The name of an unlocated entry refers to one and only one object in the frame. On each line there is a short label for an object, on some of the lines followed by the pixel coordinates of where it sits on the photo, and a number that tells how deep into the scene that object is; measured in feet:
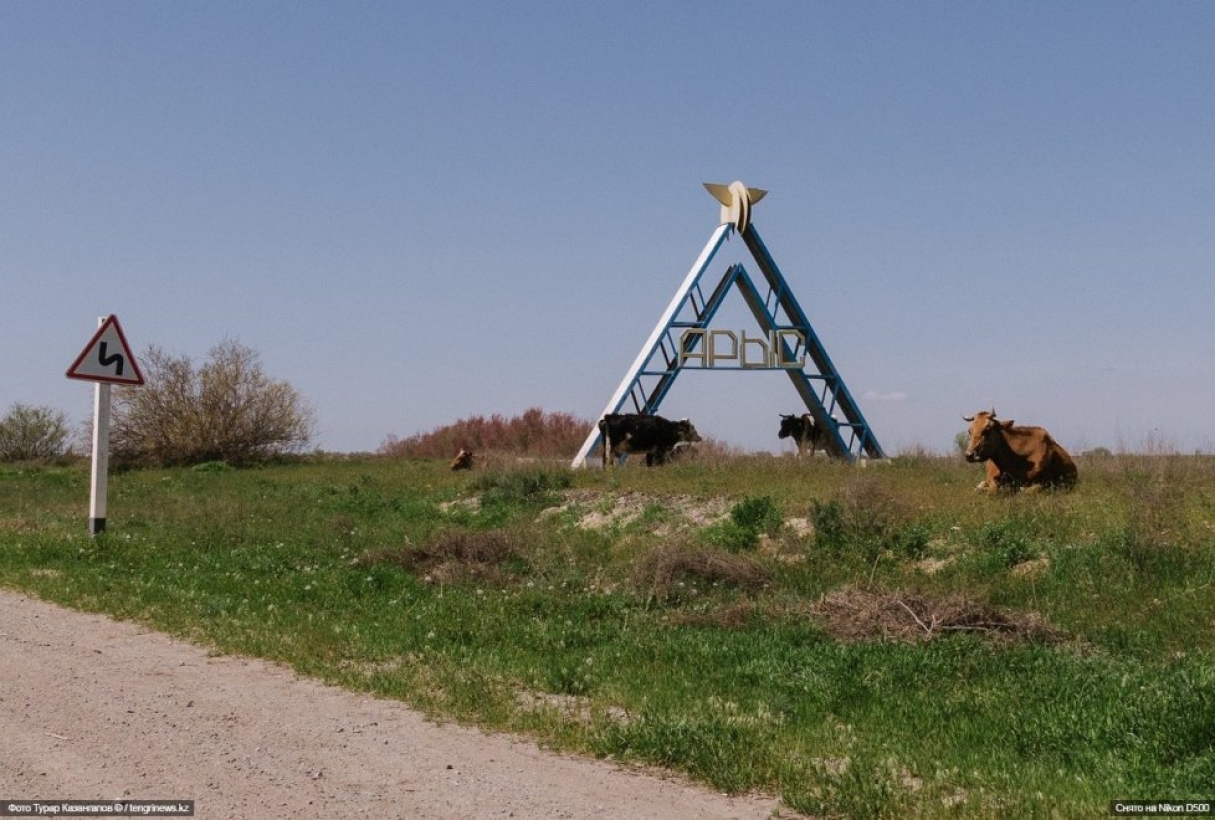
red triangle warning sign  49.44
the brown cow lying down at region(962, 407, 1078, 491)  54.39
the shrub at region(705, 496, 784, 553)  47.96
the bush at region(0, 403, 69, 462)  160.45
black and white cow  97.86
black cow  88.43
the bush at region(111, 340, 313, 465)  146.61
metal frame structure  89.35
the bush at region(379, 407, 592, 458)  141.90
